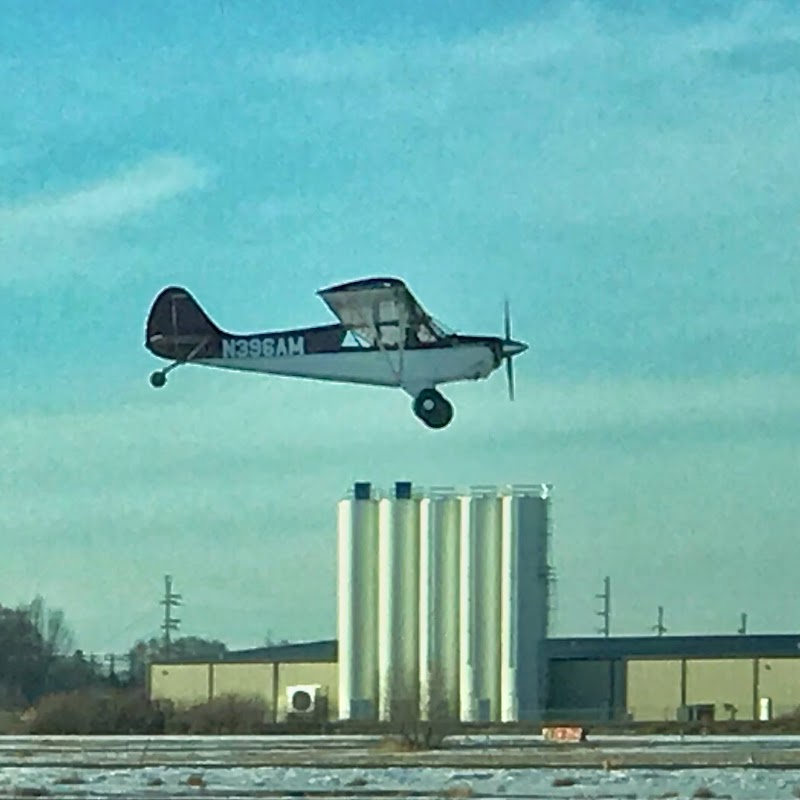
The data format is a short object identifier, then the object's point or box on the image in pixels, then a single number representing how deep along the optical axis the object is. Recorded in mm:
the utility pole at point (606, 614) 131675
